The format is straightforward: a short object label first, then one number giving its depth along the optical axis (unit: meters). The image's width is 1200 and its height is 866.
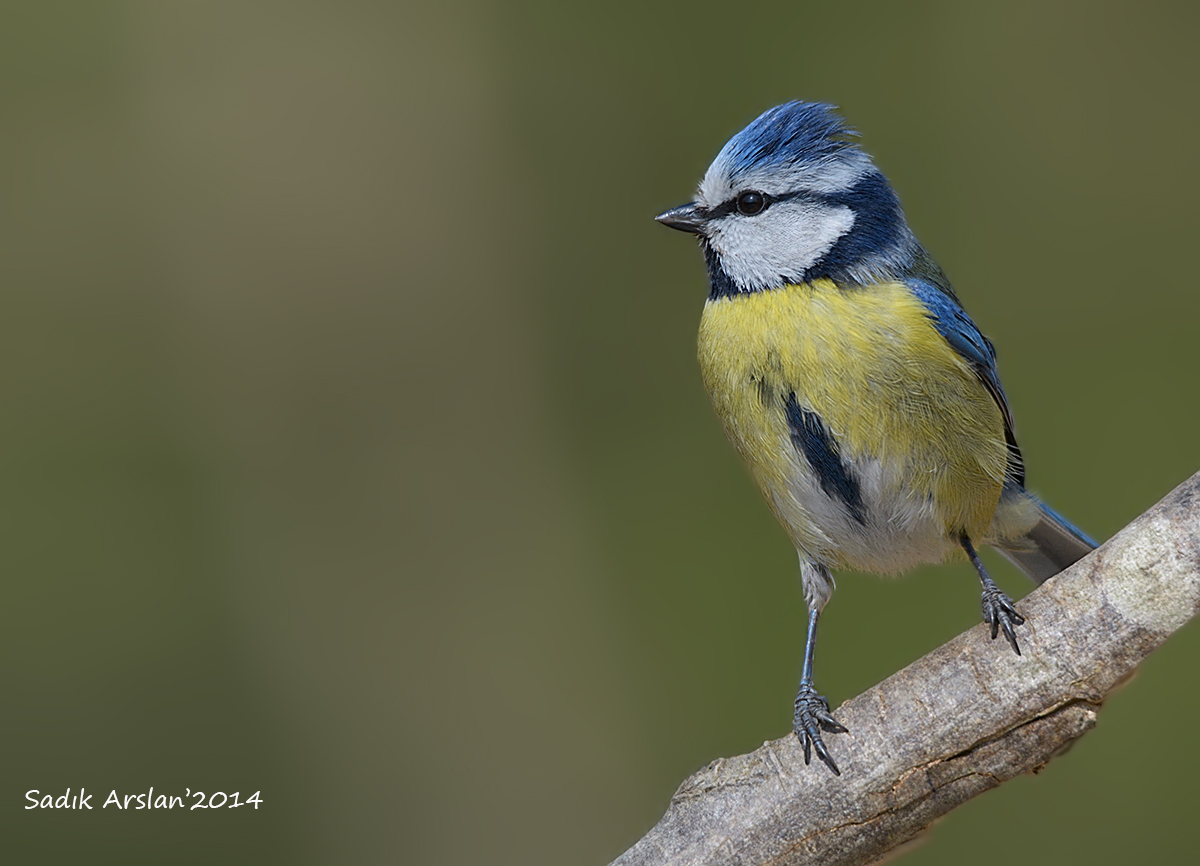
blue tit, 2.52
